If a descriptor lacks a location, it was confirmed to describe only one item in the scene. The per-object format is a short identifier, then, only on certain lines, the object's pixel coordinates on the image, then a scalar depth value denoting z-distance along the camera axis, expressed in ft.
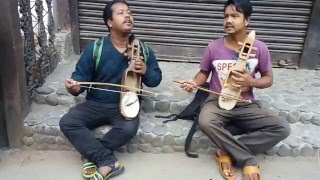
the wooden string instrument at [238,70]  7.00
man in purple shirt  7.12
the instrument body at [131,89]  7.38
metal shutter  10.84
